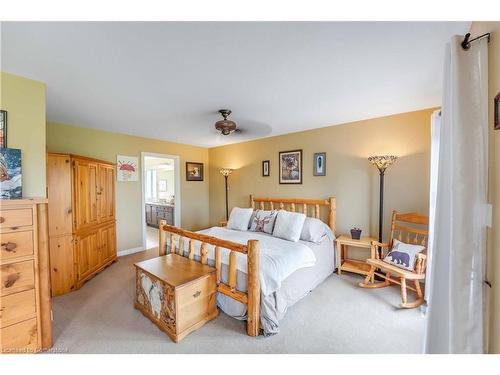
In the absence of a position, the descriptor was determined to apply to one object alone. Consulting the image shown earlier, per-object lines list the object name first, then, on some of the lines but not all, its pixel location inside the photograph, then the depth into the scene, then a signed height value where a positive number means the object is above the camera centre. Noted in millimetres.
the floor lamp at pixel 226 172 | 4590 +260
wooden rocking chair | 2223 -858
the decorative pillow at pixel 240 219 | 3477 -600
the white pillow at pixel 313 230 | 2892 -662
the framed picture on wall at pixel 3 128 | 1686 +451
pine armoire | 2527 -460
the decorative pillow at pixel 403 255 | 2322 -817
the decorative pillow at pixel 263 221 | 3256 -603
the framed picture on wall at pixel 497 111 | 919 +321
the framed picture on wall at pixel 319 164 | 3504 +328
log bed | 1845 -742
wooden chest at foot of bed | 1811 -1034
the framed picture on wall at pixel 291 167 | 3765 +308
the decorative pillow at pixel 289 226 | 2893 -599
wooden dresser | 1510 -709
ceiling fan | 2414 +664
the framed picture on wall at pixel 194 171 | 4933 +301
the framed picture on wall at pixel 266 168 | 4184 +314
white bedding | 1951 -790
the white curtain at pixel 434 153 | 1964 +287
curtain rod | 1005 +688
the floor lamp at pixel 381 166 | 2703 +229
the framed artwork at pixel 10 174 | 1640 +81
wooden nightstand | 2854 -1149
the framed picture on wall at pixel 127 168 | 3893 +298
